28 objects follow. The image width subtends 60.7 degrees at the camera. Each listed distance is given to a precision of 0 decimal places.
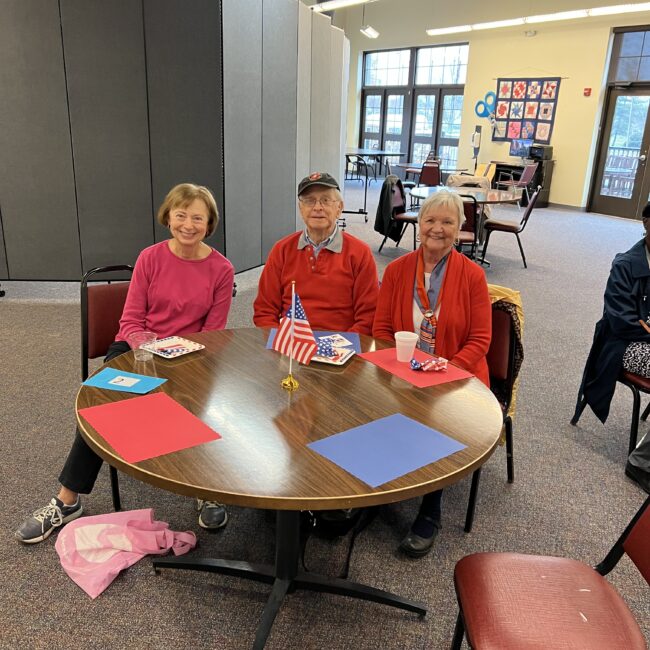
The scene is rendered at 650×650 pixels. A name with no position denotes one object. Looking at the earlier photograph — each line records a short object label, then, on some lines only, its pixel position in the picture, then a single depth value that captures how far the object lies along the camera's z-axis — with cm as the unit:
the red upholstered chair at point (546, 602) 116
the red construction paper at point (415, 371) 170
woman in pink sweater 229
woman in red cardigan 215
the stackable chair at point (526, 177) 888
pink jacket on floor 184
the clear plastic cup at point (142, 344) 179
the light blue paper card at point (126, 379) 156
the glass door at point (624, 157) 976
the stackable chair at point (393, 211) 627
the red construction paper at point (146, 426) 128
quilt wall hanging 1072
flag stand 161
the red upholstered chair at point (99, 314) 231
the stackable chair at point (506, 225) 606
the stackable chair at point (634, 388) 256
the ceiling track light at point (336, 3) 954
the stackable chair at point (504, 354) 227
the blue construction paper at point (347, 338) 196
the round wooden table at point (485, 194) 585
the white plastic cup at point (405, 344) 179
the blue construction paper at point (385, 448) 123
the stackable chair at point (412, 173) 904
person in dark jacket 263
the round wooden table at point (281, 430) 116
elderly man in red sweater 239
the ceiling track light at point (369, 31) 1188
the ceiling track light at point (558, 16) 880
